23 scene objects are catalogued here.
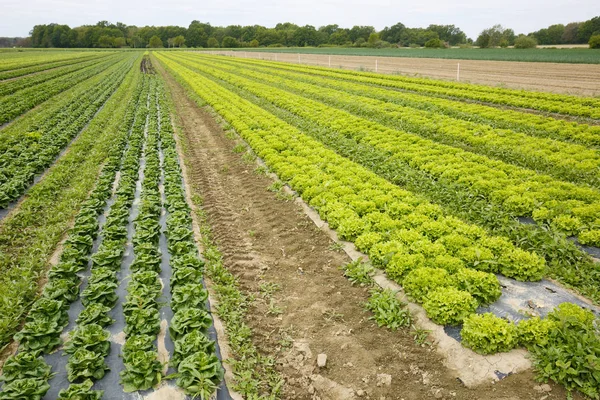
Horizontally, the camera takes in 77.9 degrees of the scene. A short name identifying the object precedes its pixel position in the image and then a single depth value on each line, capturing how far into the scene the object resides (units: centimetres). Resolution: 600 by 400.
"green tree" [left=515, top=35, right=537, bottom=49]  7919
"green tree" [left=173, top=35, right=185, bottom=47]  17712
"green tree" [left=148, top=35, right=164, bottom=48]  17600
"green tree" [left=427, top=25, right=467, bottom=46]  15014
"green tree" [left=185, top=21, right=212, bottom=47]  18425
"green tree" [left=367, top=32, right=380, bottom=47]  12912
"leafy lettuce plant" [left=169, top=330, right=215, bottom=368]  567
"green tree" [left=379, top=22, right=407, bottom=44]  14762
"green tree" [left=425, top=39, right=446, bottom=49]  10419
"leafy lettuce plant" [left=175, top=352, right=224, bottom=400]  521
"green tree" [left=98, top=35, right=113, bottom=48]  16588
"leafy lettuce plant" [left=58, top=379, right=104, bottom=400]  496
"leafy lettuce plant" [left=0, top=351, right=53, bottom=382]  526
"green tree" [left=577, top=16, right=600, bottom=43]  8875
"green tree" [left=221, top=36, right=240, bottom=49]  16350
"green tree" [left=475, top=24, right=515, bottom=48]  10106
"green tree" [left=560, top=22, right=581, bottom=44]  9824
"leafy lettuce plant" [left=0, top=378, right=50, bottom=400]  488
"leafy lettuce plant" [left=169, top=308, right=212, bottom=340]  609
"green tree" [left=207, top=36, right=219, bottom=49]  17138
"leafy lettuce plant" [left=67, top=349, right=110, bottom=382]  539
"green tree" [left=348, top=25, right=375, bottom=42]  15825
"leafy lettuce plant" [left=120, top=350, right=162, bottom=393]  530
